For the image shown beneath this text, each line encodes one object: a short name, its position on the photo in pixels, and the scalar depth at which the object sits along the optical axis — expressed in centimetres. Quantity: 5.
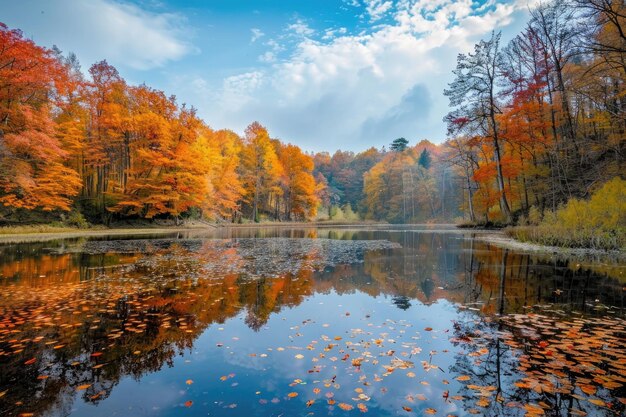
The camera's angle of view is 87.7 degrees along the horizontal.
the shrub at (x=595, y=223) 1282
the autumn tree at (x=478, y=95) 2464
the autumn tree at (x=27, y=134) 2178
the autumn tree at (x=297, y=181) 5478
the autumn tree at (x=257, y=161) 4709
